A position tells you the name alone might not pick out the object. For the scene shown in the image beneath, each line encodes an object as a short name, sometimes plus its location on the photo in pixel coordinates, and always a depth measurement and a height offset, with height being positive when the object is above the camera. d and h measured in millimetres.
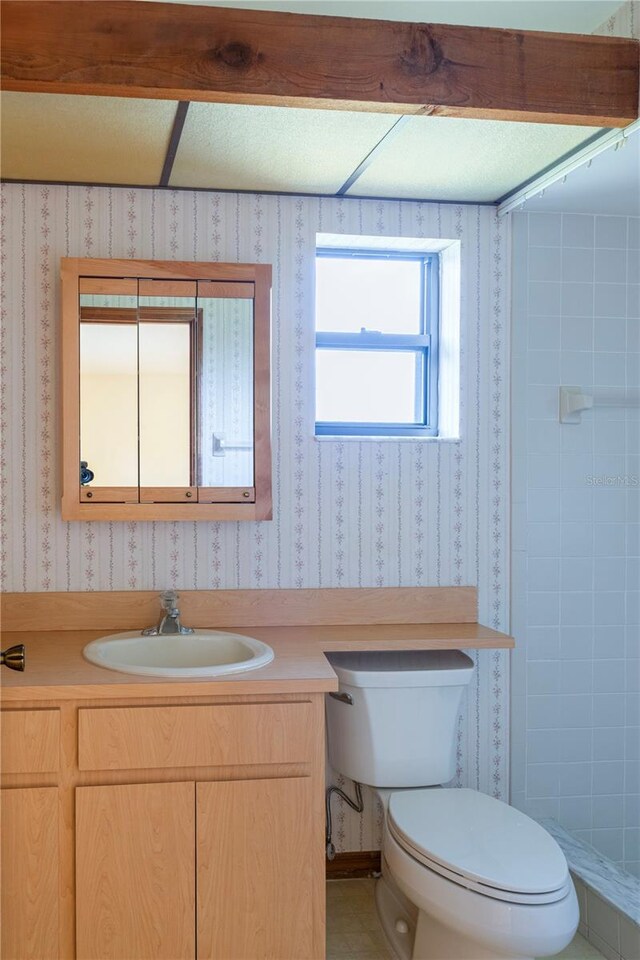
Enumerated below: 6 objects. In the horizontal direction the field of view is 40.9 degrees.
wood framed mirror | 2518 +260
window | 2881 +457
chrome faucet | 2465 -412
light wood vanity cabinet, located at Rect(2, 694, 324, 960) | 2023 -858
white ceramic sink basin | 2384 -486
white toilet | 1874 -866
